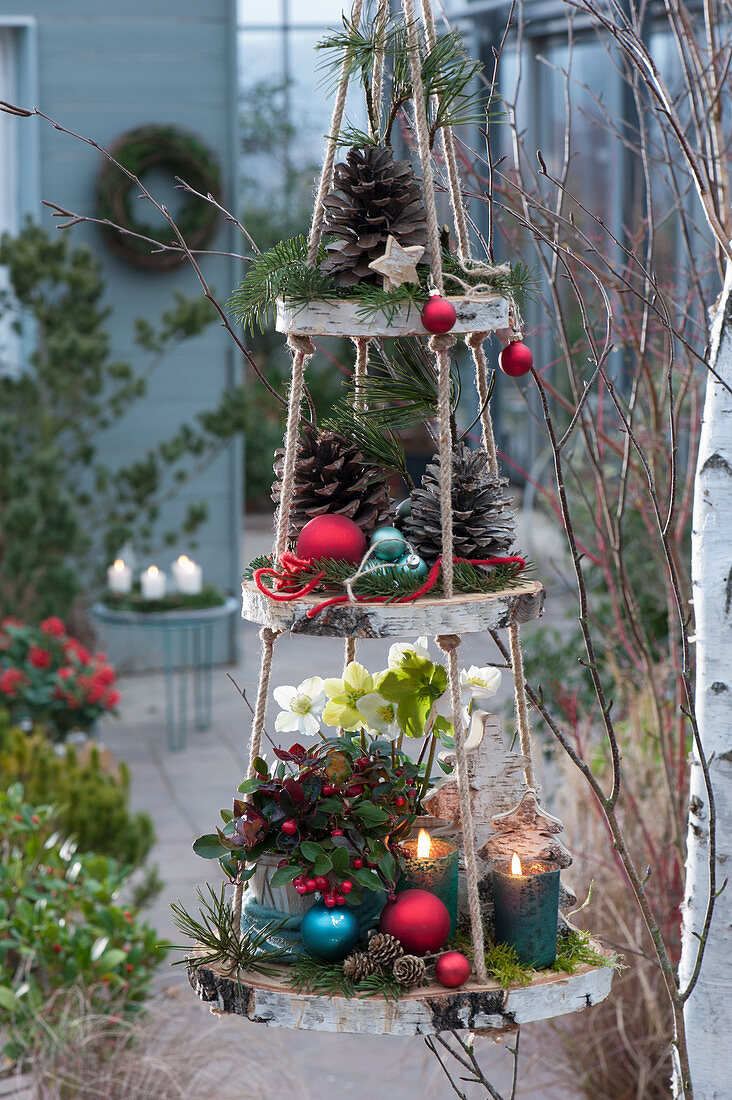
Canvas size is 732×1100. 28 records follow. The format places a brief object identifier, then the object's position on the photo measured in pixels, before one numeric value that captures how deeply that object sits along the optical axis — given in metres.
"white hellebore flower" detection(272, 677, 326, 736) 3.98
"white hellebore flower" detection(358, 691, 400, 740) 3.95
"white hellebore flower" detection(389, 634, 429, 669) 4.03
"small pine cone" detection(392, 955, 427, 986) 3.76
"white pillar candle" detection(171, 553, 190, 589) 9.94
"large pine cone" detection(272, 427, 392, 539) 3.94
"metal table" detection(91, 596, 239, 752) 9.58
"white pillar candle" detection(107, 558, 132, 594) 9.64
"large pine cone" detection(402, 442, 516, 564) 3.88
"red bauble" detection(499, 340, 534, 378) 3.88
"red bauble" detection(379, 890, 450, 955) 3.80
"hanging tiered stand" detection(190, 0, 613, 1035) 3.75
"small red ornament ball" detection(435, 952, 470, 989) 3.76
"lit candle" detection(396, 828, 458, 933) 3.87
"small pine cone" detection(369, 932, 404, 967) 3.79
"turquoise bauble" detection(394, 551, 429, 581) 3.82
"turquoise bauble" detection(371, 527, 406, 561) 3.84
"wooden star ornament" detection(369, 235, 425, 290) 3.81
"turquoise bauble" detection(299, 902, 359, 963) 3.81
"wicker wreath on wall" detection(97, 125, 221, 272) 10.52
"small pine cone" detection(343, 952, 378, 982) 3.77
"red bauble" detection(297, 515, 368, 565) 3.87
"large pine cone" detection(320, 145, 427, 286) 3.86
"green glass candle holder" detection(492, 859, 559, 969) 3.84
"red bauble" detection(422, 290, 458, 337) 3.78
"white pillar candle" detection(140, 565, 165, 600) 9.61
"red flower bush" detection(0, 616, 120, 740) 8.44
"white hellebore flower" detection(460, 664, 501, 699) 4.01
